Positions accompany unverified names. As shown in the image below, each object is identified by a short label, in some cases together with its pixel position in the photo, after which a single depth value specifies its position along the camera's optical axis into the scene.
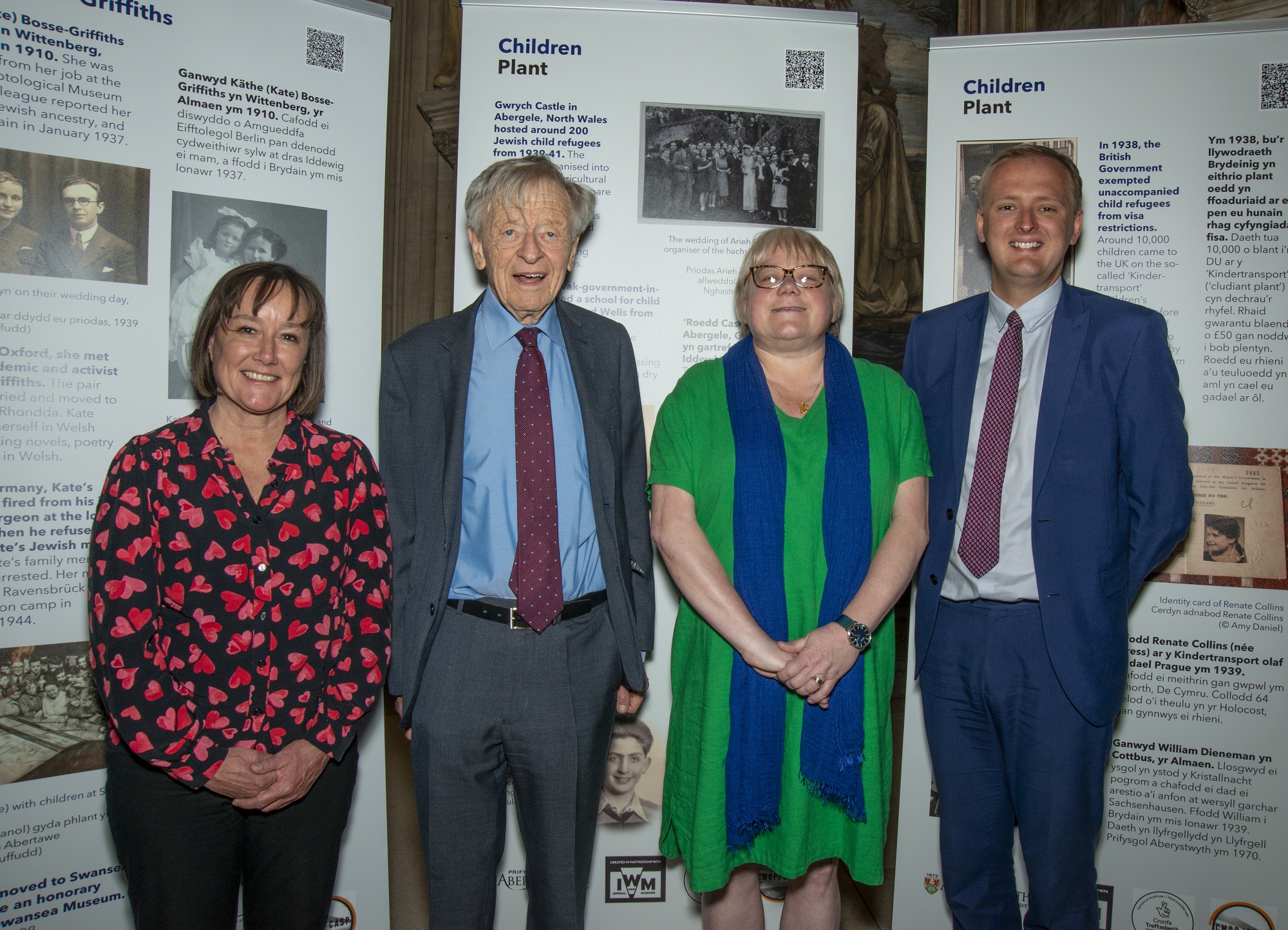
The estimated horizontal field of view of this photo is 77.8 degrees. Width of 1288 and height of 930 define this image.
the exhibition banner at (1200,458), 2.61
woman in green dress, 1.94
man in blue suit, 2.03
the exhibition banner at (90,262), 2.18
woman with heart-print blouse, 1.54
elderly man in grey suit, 1.83
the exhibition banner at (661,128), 2.75
